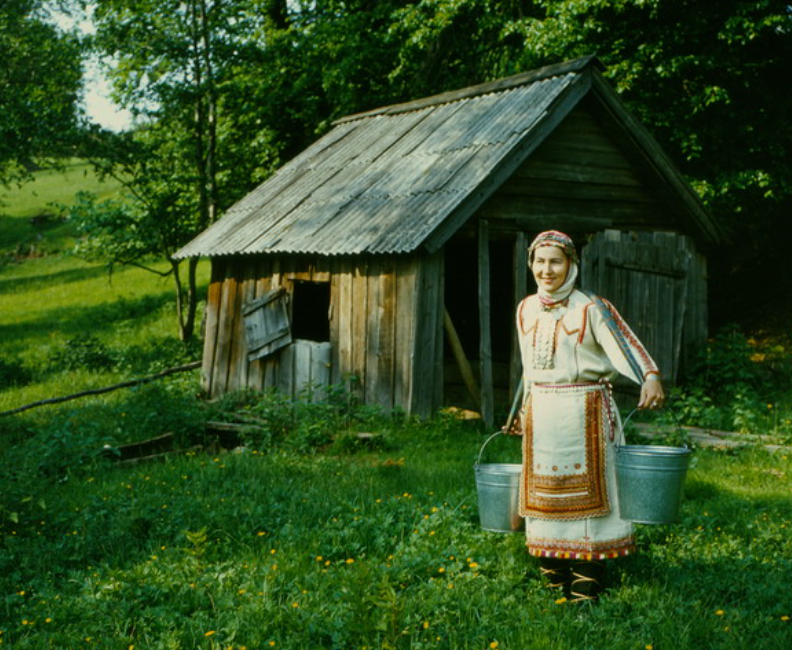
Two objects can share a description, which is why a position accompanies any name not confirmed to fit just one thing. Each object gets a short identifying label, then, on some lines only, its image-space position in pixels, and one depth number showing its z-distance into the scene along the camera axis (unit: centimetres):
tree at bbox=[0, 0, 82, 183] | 1471
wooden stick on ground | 1070
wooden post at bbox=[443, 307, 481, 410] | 955
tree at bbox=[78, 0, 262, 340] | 1539
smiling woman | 436
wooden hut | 933
